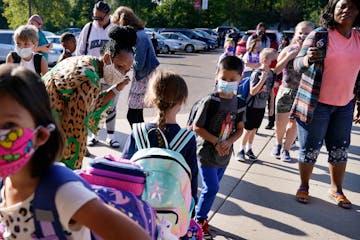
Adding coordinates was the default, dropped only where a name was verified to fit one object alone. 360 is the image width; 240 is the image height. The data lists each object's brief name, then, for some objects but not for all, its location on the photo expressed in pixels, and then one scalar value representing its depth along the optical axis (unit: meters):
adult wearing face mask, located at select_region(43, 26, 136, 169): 2.40
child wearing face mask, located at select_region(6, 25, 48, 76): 4.43
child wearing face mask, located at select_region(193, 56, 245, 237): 3.22
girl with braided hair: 2.42
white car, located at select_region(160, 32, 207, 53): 28.36
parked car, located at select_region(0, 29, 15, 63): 15.47
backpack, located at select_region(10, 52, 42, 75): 4.55
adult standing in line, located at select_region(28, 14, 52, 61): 6.20
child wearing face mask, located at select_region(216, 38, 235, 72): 6.99
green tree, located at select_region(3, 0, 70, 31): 27.63
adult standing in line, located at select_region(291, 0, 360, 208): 3.63
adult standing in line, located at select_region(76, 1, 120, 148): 5.35
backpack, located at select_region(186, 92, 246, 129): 3.24
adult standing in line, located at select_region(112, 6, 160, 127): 4.88
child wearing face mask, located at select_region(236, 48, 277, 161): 5.07
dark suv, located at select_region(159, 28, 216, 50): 31.33
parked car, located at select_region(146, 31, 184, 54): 26.16
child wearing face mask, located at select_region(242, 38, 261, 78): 6.38
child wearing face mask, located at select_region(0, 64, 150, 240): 1.25
